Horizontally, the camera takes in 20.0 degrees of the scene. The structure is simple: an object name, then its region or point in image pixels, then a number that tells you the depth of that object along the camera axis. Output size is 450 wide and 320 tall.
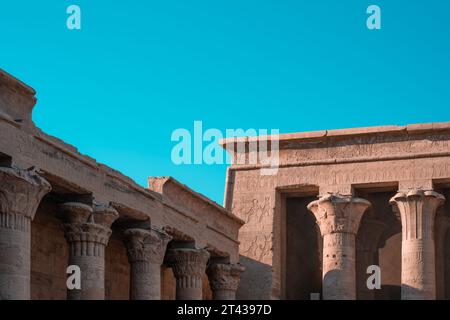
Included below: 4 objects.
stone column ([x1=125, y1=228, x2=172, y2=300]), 25.89
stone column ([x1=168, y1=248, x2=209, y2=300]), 28.19
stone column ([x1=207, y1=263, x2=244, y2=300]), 30.48
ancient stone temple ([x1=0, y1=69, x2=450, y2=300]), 21.89
